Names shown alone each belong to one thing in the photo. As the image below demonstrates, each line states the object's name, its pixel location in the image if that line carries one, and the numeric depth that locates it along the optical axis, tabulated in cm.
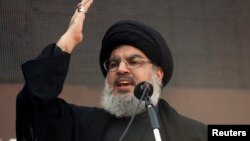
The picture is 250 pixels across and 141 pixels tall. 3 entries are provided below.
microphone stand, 539
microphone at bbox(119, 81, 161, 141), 558
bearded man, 656
